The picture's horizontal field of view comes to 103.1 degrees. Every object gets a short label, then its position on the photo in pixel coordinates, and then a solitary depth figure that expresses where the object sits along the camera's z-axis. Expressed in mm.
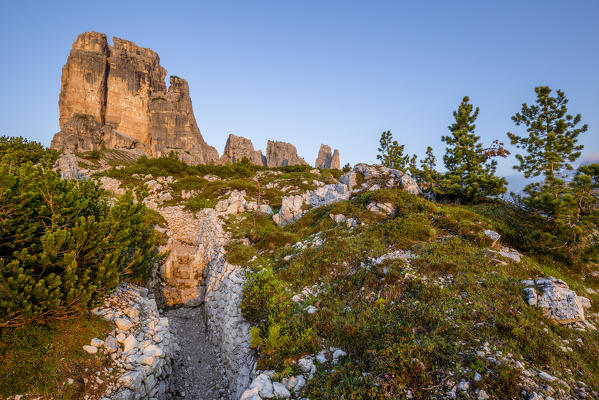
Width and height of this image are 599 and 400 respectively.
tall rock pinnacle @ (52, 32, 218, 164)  86375
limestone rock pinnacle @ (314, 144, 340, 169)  150250
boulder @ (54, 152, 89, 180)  30000
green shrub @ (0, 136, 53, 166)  28203
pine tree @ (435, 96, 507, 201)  22859
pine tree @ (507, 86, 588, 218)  17797
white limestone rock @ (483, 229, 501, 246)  12426
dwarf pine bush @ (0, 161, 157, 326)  6328
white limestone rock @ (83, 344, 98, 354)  7309
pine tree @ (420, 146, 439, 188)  26938
